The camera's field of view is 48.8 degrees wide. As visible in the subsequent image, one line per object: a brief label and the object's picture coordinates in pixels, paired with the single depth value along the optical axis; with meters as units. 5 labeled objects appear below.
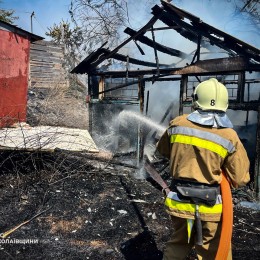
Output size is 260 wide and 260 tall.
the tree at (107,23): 15.51
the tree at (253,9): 13.54
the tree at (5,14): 17.84
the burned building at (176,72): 5.99
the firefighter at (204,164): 2.63
